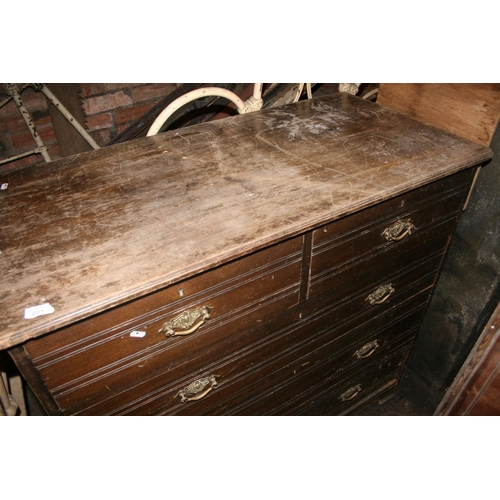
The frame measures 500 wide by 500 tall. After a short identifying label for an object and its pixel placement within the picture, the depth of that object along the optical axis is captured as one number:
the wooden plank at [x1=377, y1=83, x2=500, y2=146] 1.38
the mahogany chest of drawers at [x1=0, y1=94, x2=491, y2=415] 0.90
